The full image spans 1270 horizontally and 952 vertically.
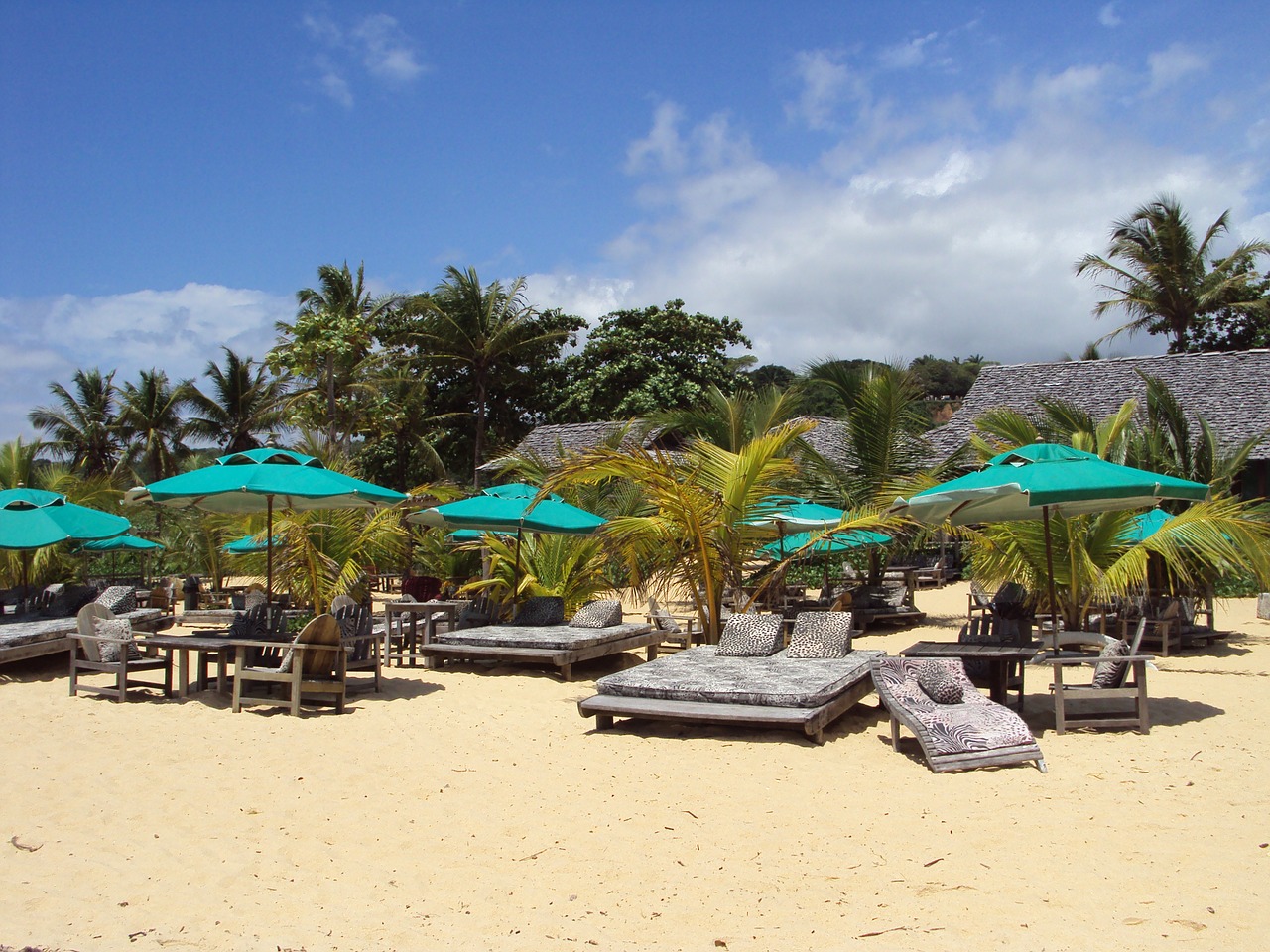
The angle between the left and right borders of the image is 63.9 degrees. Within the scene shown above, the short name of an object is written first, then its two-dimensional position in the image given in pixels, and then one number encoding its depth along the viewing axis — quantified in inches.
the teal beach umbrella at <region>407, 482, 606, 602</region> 447.8
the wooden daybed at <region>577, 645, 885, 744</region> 288.7
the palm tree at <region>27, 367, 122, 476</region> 1550.2
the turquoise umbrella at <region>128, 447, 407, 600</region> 355.6
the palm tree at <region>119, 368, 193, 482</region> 1464.1
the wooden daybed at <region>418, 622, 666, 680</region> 418.6
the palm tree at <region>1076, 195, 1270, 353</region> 1244.5
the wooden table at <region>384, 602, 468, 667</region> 462.9
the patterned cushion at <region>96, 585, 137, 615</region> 502.9
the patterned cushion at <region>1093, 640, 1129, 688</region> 309.3
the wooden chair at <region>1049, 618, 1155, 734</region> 302.5
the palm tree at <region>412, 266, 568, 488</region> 1288.1
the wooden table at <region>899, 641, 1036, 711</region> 317.4
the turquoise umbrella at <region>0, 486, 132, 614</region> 451.2
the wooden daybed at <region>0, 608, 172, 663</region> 405.7
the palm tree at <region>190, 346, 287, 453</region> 1407.5
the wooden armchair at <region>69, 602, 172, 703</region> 360.5
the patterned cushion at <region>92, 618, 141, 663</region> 371.2
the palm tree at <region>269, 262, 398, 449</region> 1080.2
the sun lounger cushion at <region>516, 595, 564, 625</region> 471.5
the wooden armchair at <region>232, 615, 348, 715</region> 331.3
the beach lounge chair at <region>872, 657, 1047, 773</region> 261.0
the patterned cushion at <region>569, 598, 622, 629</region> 467.8
